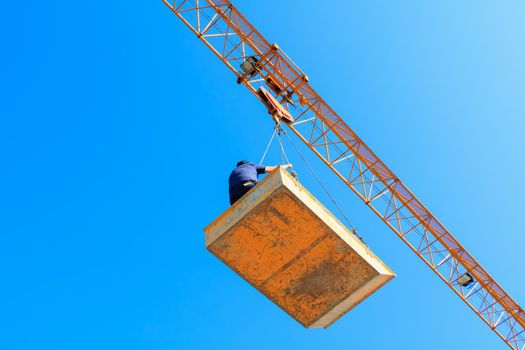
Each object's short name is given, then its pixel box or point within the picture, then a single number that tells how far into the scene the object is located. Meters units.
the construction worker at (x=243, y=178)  11.59
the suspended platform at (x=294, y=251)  10.87
